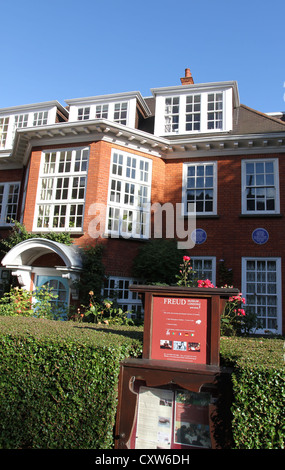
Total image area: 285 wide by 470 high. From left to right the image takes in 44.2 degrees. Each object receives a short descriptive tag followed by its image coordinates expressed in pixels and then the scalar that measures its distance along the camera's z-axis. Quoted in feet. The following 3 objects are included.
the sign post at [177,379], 12.71
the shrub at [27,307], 31.91
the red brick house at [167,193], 39.37
